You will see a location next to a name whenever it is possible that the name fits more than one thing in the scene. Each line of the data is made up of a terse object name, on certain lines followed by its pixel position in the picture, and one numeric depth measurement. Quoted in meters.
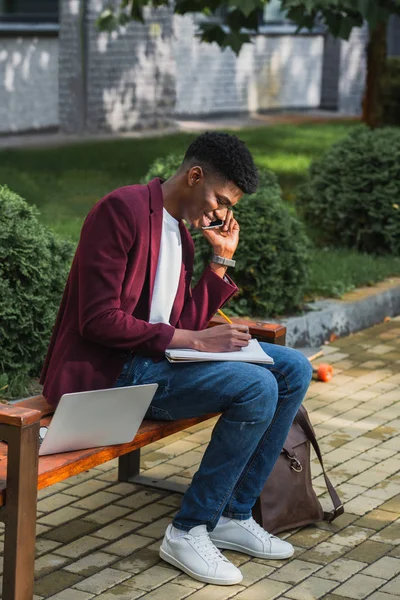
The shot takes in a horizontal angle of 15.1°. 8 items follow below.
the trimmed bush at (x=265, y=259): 9.07
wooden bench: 4.51
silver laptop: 4.74
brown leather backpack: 5.71
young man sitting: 5.08
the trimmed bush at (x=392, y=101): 20.93
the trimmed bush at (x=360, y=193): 11.96
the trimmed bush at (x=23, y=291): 7.20
